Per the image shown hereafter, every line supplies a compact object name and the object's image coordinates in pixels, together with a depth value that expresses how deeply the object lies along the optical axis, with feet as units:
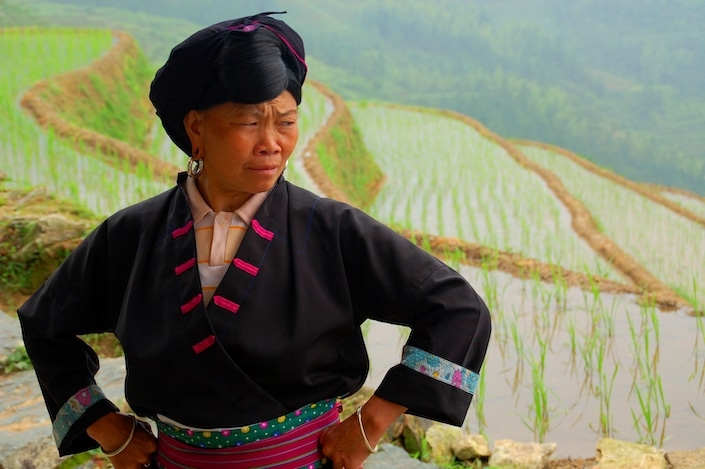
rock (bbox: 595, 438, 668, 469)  7.64
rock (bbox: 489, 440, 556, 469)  7.70
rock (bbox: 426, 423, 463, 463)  8.02
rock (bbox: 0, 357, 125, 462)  7.14
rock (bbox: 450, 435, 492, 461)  8.00
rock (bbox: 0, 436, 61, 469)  7.00
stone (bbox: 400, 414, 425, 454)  8.10
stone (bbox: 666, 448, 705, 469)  7.66
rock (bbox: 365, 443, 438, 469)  6.99
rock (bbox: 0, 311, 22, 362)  9.09
